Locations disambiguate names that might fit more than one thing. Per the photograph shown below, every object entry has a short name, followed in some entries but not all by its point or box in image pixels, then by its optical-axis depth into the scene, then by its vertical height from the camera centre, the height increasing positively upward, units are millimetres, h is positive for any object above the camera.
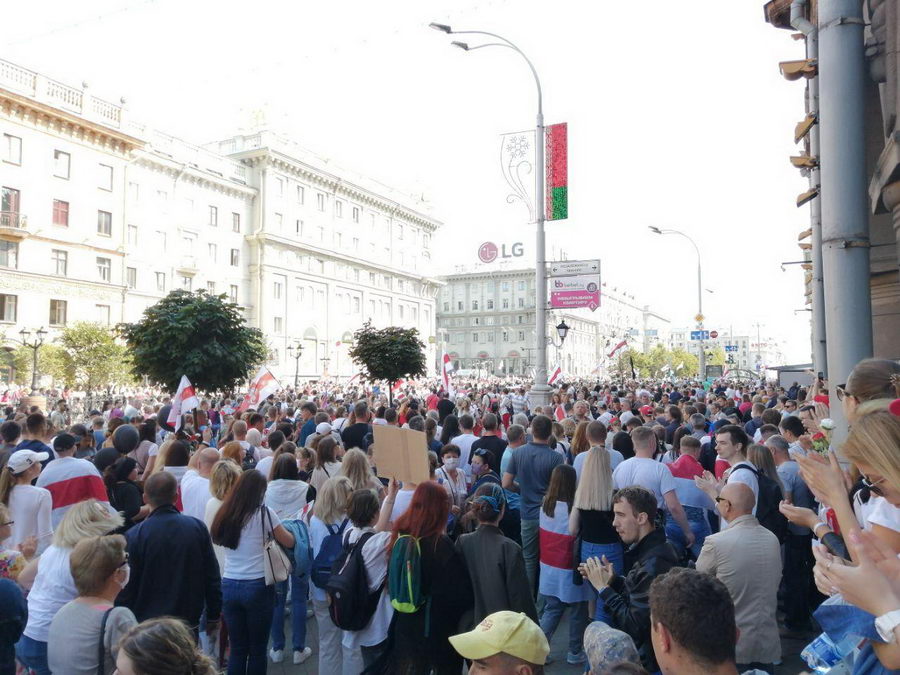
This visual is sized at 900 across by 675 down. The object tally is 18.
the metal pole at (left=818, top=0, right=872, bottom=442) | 5516 +1560
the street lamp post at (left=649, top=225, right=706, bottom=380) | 33938 +4344
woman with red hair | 4258 -1416
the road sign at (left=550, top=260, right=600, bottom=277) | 17594 +2916
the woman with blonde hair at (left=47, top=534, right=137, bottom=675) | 3453 -1308
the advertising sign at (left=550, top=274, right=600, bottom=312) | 17078 +2204
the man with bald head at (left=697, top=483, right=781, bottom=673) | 4004 -1252
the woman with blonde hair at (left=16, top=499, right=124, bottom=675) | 3990 -1302
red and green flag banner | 17844 +5615
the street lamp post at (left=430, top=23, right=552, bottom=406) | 17422 +3402
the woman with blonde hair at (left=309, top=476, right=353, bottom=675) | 5145 -1314
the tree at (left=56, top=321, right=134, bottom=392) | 34500 +865
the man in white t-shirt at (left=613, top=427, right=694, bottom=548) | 6133 -984
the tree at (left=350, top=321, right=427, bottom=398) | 29031 +938
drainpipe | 9344 +2715
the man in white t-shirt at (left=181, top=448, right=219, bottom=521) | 6066 -1058
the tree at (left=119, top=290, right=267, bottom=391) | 20766 +1003
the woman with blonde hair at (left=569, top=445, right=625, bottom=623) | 5660 -1195
